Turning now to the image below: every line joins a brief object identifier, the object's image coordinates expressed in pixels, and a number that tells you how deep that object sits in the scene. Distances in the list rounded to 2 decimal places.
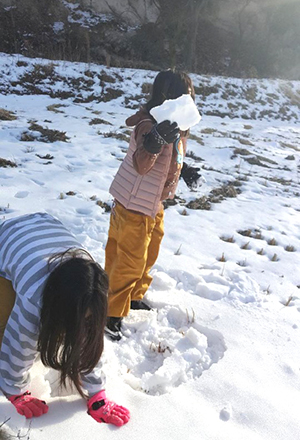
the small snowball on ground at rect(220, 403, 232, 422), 1.88
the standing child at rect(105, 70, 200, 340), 2.19
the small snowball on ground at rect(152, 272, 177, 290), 2.99
